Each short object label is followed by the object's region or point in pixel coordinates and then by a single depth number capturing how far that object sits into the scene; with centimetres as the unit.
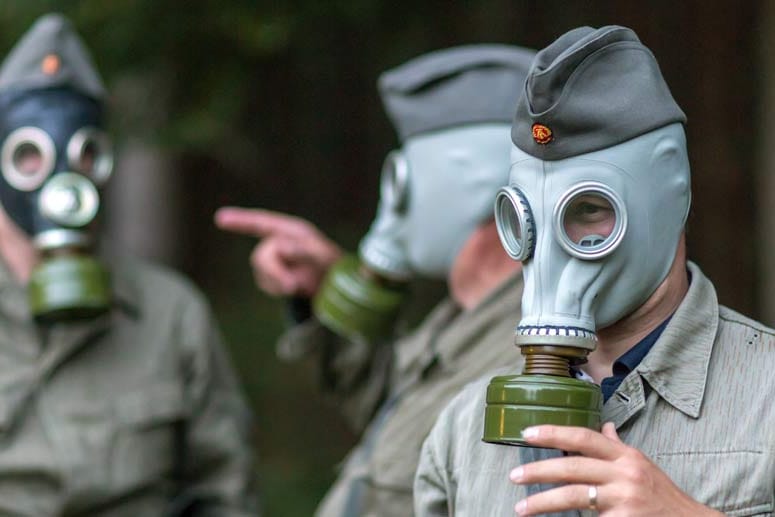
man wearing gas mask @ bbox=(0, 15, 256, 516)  709
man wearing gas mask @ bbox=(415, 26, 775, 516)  413
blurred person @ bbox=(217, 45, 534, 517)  640
